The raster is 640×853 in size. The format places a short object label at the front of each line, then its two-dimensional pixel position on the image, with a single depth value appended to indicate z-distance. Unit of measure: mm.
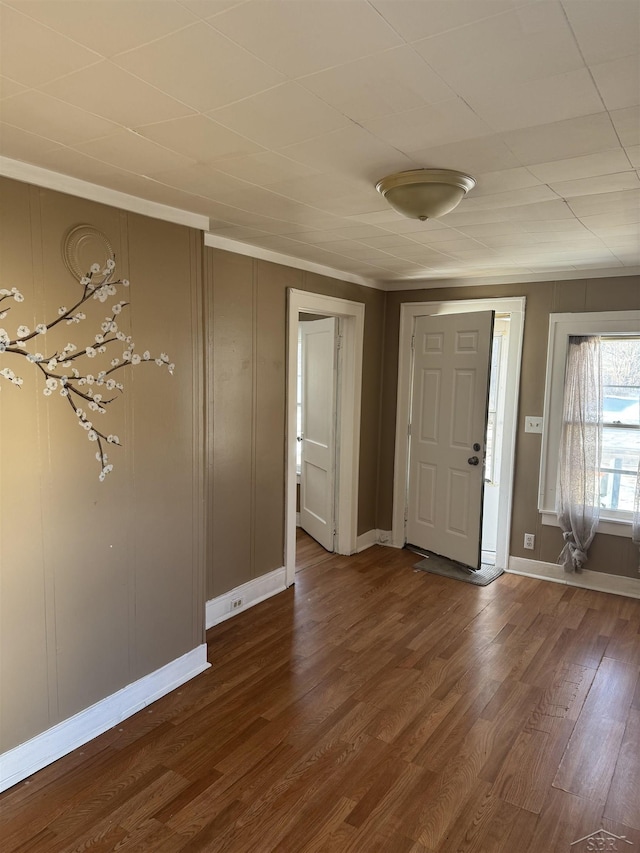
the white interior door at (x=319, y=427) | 4801
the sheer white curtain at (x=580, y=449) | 4023
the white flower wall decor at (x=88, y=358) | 2061
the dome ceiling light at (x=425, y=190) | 1988
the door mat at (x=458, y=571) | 4363
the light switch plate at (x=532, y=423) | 4297
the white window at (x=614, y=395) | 3957
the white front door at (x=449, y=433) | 4387
